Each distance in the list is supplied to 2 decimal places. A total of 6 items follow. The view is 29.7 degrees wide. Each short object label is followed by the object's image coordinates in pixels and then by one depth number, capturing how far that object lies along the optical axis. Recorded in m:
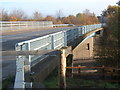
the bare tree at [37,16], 86.94
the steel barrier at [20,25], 37.24
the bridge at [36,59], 5.71
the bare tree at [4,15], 64.23
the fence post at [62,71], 5.91
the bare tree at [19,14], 80.29
